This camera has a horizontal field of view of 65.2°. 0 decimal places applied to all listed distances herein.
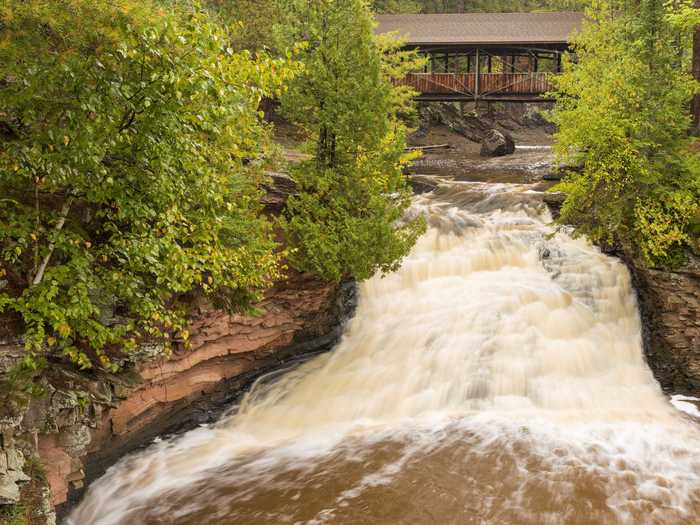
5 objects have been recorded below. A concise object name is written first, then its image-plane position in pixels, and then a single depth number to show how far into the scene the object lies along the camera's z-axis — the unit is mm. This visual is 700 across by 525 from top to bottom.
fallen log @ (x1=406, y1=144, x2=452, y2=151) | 34312
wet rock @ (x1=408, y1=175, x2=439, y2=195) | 20781
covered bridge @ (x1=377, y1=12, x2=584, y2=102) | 29359
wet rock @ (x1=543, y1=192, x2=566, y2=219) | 16812
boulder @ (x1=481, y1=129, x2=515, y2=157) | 30703
